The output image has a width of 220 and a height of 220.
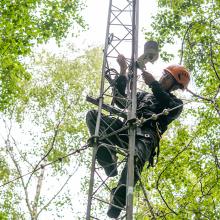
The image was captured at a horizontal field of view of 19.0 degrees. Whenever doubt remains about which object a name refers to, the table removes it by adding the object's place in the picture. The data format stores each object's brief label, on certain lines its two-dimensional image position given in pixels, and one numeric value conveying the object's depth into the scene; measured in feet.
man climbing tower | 26.75
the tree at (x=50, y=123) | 80.38
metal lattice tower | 24.42
